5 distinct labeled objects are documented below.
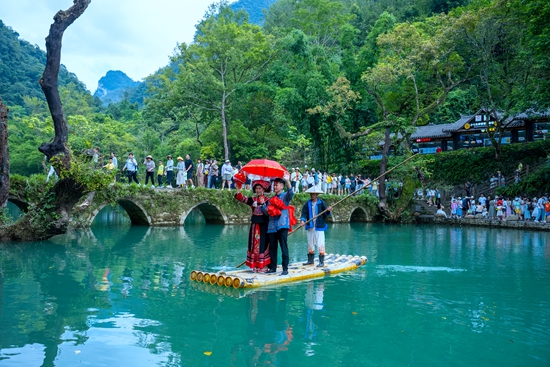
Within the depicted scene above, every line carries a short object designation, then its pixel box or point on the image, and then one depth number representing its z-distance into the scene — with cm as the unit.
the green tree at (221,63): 3066
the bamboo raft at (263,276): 809
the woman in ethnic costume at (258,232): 880
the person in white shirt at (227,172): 2308
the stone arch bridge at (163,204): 1808
